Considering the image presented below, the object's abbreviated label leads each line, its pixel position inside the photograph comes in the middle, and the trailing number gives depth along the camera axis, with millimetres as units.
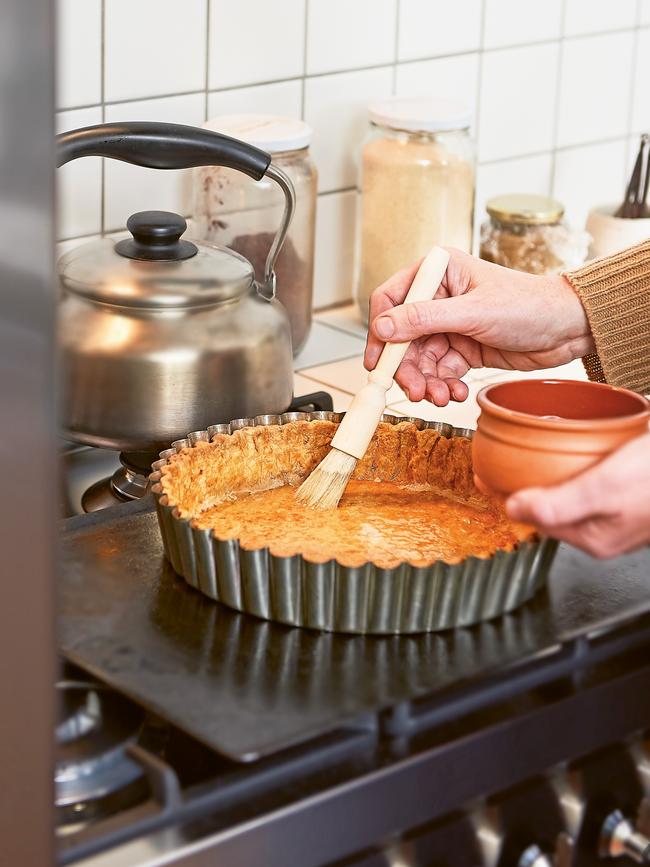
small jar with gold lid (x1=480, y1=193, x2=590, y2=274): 2192
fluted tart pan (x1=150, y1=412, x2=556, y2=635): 1416
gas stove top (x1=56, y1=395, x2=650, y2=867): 1323
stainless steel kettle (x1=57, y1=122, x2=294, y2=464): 1668
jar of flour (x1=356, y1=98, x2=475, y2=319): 2095
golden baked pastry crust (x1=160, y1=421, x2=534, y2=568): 1512
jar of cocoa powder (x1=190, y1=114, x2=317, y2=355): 1983
